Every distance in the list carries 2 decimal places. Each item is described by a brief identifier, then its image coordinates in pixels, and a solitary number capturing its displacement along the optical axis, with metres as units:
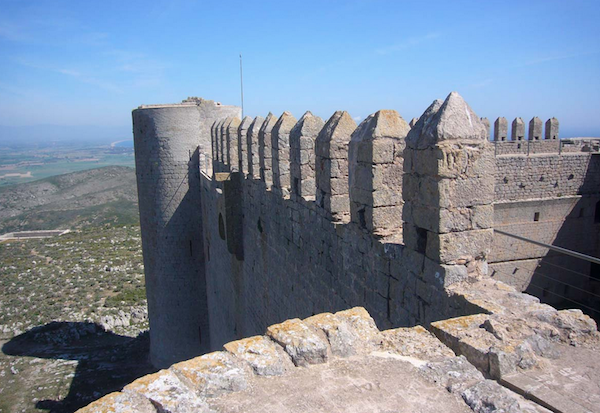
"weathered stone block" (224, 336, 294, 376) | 2.13
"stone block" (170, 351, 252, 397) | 1.98
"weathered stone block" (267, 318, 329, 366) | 2.23
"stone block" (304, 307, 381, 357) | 2.34
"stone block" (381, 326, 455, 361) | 2.36
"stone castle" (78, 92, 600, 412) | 2.48
